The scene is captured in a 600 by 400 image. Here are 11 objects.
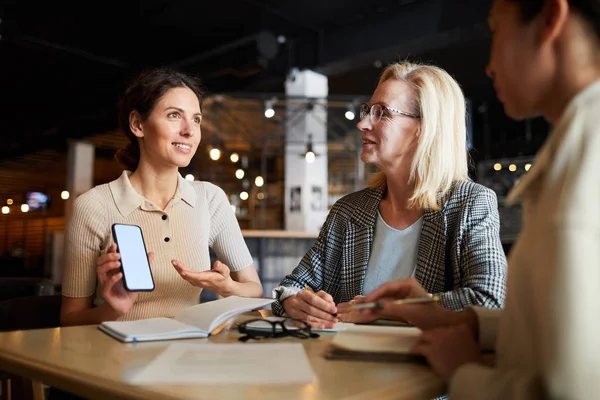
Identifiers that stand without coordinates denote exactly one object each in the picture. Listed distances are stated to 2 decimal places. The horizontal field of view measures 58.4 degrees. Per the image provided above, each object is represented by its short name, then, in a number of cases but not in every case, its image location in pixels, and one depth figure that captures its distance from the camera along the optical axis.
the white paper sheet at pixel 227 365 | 0.77
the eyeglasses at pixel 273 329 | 1.20
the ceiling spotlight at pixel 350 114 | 8.25
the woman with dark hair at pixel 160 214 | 1.78
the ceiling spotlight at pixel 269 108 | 8.39
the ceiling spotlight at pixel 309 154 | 8.77
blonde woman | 1.65
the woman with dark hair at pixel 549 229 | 0.61
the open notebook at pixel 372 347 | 0.94
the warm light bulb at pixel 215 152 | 9.53
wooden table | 0.73
